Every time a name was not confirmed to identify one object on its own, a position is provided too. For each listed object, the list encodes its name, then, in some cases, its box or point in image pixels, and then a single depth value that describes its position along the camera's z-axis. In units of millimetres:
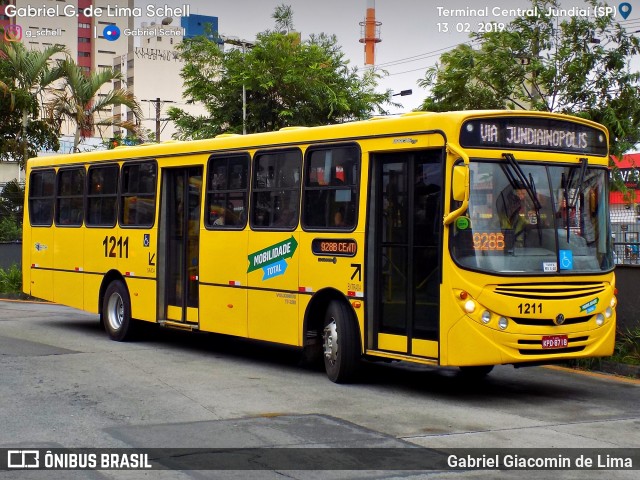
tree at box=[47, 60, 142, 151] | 30266
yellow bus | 10805
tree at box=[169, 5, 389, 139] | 33688
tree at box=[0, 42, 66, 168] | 30234
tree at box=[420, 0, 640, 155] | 18781
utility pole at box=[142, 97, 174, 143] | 59328
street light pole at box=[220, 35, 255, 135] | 31972
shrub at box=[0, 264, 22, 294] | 26906
